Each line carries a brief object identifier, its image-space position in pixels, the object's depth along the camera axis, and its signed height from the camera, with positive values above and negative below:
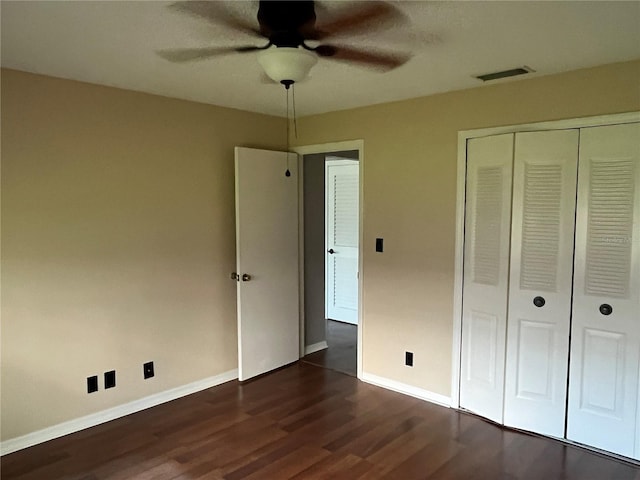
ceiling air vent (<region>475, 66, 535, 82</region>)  2.77 +0.81
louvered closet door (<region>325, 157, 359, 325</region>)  5.75 -0.39
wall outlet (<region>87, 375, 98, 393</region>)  3.15 -1.19
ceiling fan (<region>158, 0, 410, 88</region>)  1.87 +0.77
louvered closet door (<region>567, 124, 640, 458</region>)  2.65 -0.48
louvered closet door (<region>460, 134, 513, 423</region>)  3.10 -0.43
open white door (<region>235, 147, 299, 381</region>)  3.86 -0.45
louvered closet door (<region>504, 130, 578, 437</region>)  2.86 -0.44
